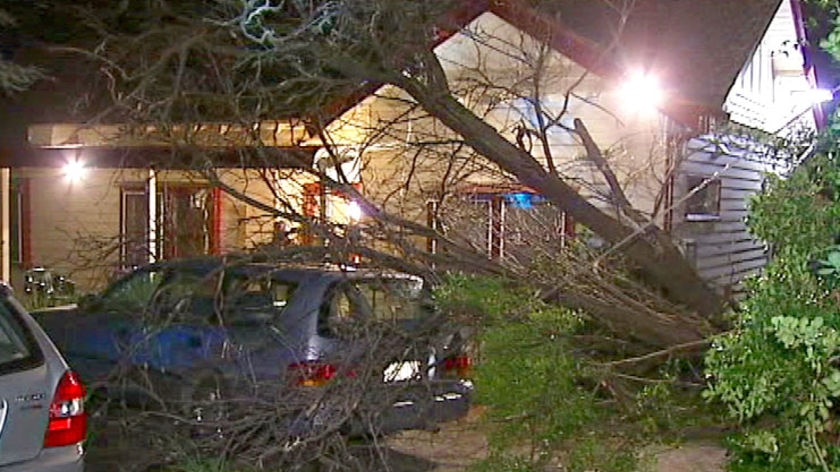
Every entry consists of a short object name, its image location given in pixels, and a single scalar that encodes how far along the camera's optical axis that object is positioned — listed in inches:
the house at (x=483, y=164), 343.0
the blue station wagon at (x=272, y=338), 268.1
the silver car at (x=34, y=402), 218.1
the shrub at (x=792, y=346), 118.7
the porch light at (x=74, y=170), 547.4
